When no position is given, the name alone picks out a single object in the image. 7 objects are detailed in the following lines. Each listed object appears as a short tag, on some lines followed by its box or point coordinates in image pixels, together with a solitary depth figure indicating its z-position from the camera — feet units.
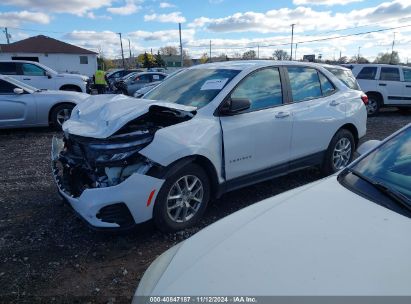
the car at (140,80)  57.57
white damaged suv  10.32
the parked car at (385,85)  38.45
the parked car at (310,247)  4.37
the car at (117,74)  81.24
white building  152.35
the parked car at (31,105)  26.63
